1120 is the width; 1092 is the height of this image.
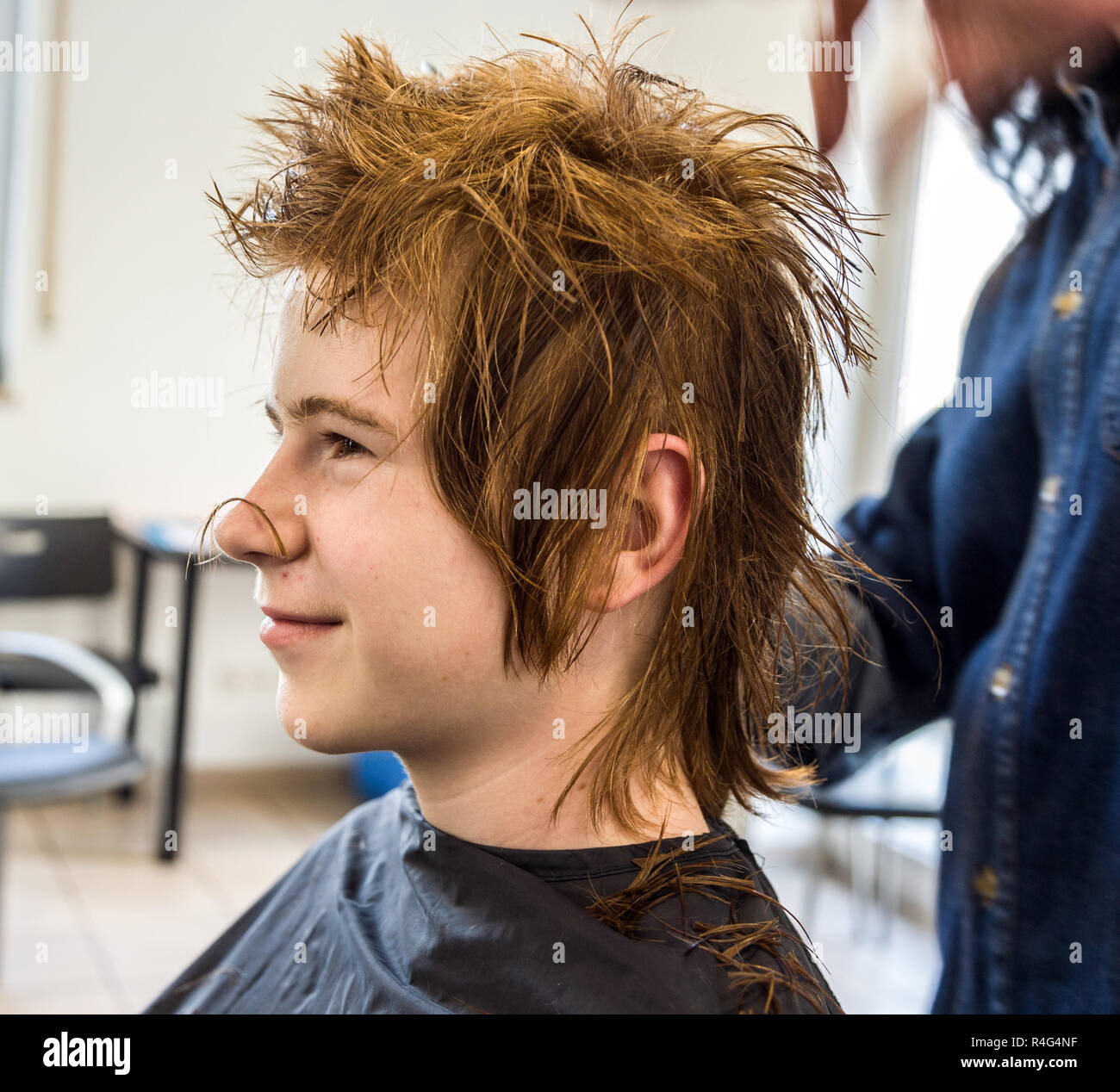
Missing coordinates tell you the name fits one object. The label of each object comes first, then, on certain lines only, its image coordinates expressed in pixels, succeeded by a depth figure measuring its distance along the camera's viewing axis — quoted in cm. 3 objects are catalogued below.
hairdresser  96
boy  80
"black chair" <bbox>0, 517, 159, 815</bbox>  341
